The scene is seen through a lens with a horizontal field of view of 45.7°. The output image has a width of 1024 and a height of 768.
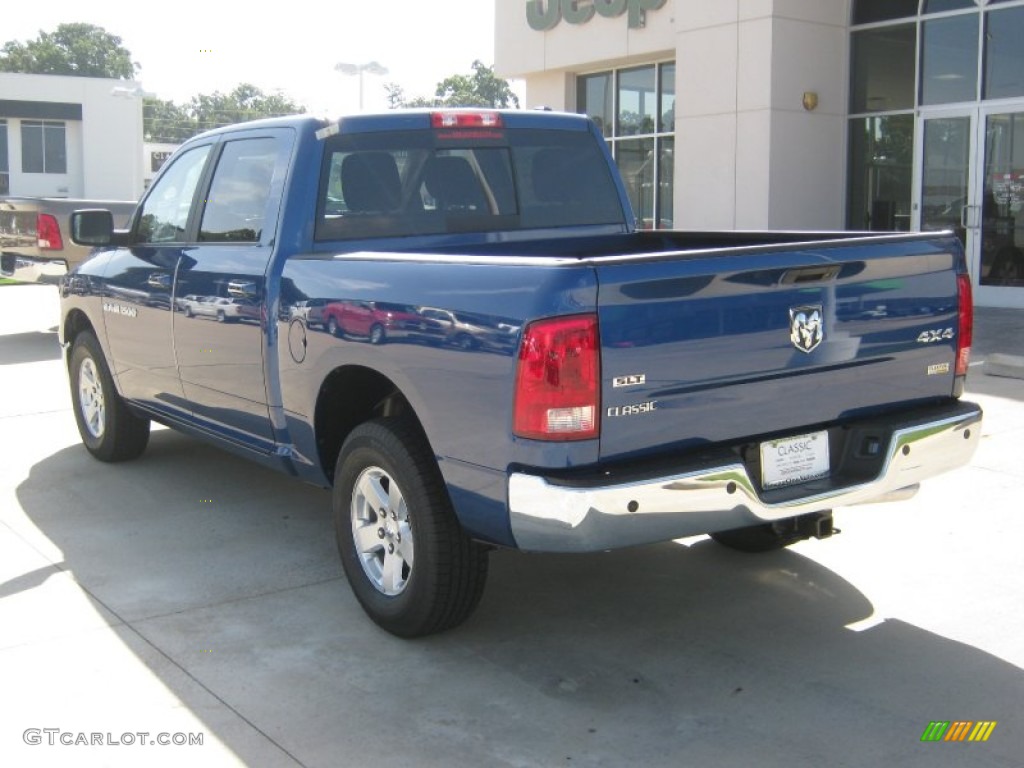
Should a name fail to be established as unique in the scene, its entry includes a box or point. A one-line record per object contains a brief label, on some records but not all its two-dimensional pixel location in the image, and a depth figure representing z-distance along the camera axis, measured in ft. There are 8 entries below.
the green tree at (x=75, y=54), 364.58
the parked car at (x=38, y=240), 45.91
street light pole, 77.77
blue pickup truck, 12.52
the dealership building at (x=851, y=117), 48.14
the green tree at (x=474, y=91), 374.84
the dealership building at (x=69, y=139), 178.09
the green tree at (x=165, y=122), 395.75
